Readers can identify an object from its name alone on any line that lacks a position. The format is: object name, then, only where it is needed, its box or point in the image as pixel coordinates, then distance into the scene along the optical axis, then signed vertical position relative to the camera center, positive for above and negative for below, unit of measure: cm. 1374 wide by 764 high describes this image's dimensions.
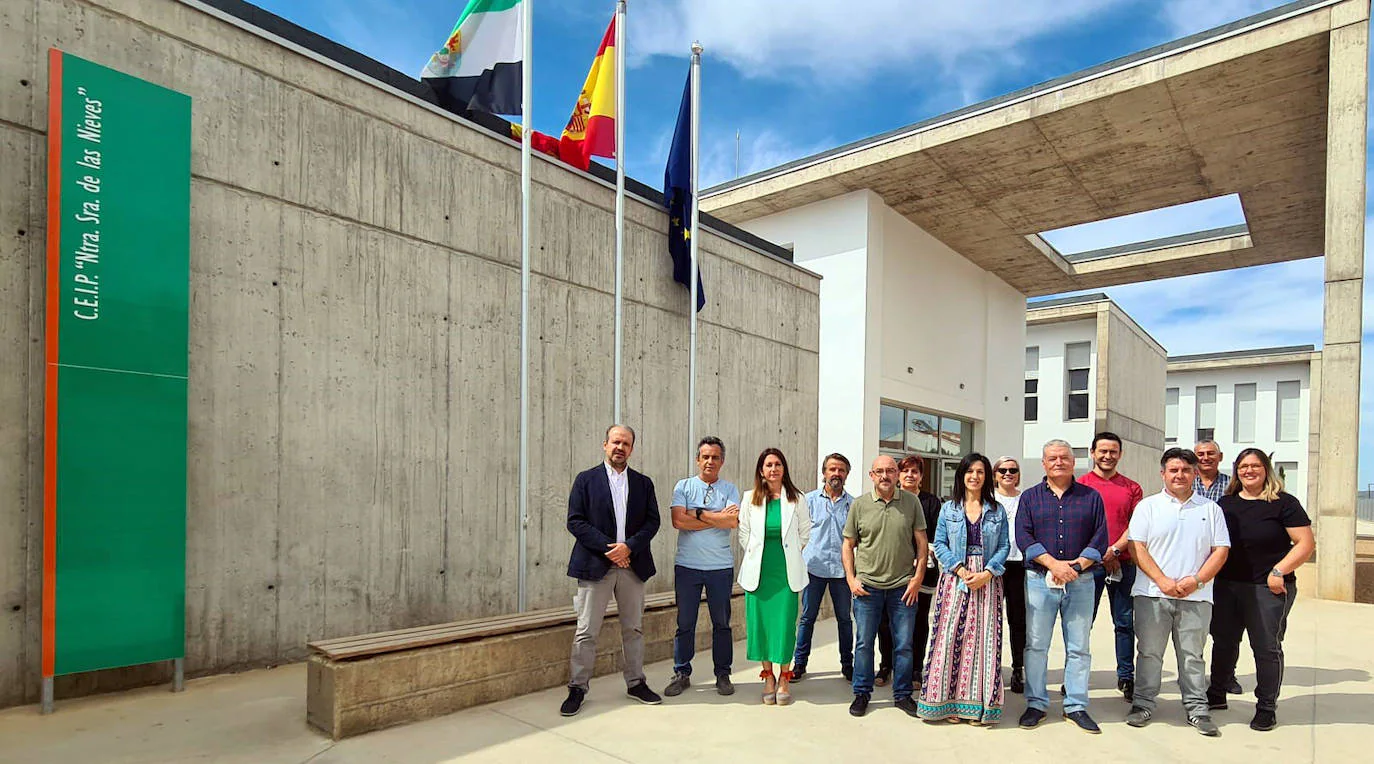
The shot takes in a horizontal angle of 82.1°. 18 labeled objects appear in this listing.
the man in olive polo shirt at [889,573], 481 -117
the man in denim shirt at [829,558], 553 -124
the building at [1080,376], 2341 +30
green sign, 429 +0
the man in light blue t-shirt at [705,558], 514 -117
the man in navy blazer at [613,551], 477 -105
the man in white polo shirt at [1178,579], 457 -111
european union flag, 877 +208
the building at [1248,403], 3122 -62
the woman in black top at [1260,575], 460 -111
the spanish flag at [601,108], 766 +264
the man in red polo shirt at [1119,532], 520 -96
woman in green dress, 501 -119
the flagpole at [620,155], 764 +220
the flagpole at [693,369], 860 +12
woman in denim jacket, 459 -140
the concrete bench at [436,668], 418 -172
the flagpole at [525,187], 668 +164
